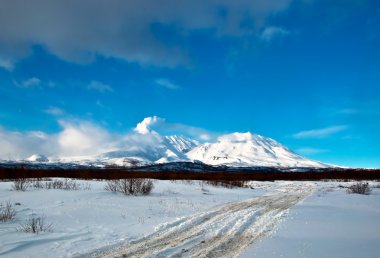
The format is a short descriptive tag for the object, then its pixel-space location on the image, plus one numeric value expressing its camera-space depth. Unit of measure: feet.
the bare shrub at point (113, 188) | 64.42
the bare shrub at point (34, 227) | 29.12
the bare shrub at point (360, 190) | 84.42
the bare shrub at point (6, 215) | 33.30
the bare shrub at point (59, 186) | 66.63
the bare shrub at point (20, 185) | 60.14
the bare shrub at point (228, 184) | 98.32
